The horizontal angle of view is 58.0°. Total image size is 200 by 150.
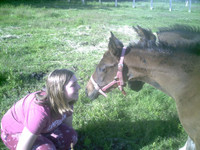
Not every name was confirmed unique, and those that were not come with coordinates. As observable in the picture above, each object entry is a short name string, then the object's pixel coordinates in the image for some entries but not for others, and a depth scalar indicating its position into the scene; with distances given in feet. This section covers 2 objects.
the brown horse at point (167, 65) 5.85
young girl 5.74
